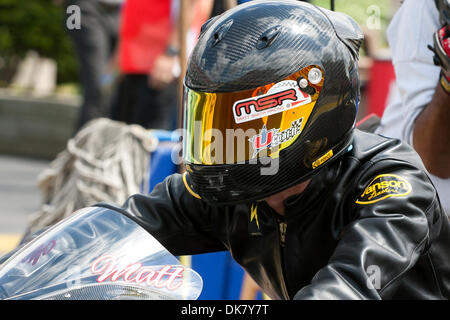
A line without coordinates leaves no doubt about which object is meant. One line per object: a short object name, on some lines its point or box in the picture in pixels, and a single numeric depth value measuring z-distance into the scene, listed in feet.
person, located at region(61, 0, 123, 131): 32.14
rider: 10.03
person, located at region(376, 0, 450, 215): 14.98
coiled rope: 21.41
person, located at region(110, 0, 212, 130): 29.25
